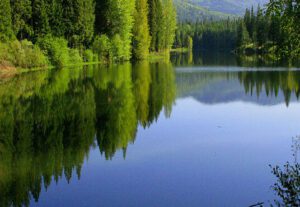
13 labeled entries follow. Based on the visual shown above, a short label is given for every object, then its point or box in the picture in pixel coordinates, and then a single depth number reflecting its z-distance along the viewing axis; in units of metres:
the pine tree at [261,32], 120.30
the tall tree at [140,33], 73.19
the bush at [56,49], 53.12
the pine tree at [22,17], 50.50
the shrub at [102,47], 64.38
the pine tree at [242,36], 125.25
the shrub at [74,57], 59.25
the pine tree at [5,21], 46.59
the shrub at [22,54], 44.69
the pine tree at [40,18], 53.38
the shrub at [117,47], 65.56
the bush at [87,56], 63.44
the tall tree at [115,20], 67.00
